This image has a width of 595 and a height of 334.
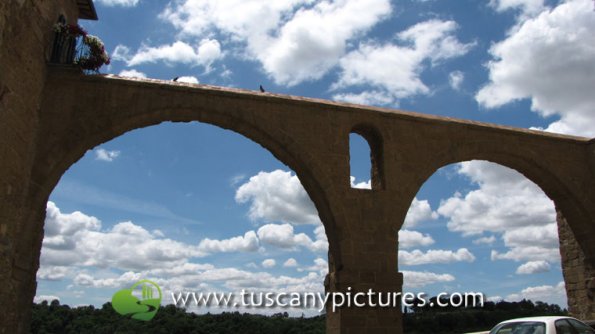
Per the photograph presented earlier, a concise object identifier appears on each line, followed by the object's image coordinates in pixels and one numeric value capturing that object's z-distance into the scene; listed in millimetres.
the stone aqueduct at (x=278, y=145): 7582
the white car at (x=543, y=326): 6387
